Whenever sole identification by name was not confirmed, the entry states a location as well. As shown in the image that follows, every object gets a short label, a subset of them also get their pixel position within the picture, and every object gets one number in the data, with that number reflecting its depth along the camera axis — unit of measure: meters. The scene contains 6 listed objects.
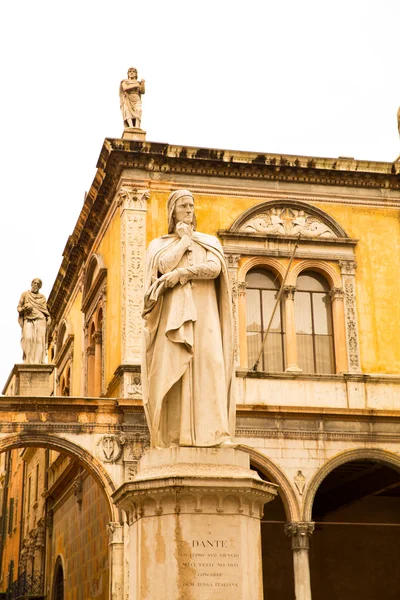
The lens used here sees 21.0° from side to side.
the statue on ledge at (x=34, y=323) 24.25
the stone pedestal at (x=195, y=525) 7.16
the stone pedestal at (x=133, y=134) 23.36
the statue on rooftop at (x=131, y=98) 23.70
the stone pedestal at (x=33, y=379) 23.31
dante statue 7.71
